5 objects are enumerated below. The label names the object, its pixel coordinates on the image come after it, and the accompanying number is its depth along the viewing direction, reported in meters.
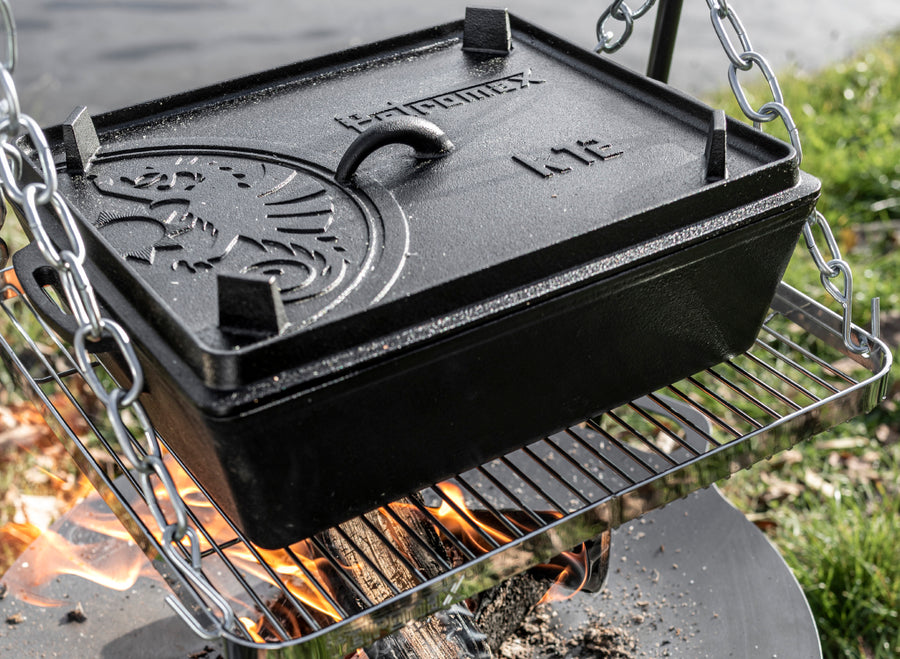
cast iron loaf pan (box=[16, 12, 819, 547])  0.91
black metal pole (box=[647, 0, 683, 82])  1.54
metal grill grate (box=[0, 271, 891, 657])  0.97
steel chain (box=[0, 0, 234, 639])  0.84
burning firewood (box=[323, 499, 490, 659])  1.31
